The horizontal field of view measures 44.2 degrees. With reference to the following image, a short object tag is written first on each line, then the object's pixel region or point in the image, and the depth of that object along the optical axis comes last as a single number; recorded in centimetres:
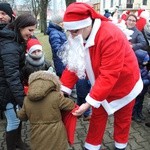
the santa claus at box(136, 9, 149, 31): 377
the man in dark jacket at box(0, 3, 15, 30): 269
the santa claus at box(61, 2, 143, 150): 170
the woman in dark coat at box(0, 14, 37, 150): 184
